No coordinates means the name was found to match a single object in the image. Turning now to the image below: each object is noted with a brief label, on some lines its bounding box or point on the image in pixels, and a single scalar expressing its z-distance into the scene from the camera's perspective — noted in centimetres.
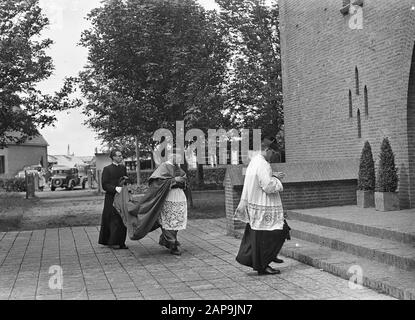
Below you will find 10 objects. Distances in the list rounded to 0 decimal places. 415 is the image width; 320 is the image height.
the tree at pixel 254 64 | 2586
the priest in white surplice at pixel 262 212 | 717
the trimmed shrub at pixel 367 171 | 1130
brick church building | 1106
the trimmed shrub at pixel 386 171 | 1066
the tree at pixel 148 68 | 1522
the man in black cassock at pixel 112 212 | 1009
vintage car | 4000
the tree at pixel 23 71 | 1423
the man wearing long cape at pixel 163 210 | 929
